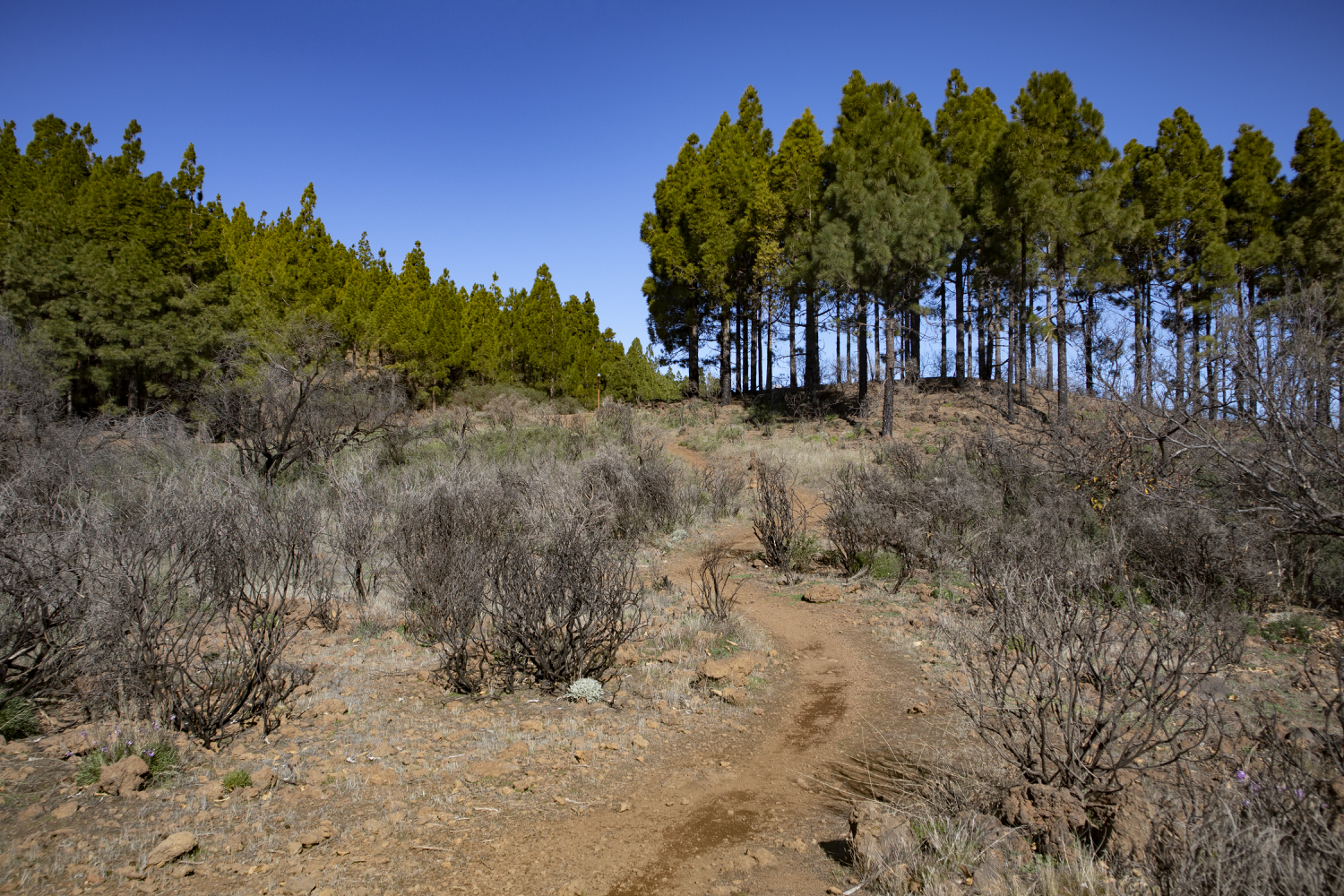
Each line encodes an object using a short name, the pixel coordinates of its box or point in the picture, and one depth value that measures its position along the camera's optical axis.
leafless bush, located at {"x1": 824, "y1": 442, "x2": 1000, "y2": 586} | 9.54
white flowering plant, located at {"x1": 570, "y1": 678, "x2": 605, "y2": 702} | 5.65
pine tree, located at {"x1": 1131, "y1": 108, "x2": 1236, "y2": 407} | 23.41
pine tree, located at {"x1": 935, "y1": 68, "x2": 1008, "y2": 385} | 25.95
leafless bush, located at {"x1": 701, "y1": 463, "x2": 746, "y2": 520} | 13.99
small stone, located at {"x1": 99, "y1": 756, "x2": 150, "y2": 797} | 3.91
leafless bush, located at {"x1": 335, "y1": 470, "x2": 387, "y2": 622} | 8.34
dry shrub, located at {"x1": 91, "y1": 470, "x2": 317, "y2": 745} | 4.70
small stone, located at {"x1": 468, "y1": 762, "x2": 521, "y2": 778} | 4.41
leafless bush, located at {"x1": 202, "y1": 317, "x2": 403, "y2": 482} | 12.12
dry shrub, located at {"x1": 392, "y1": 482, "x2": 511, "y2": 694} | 6.09
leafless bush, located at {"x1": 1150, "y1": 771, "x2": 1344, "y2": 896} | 2.27
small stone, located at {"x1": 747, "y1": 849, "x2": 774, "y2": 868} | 3.49
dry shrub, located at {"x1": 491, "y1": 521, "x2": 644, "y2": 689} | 5.88
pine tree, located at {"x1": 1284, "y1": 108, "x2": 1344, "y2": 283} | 22.22
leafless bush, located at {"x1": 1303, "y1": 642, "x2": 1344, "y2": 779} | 2.61
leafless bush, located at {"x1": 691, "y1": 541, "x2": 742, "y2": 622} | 7.53
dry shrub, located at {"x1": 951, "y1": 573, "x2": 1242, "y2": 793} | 3.34
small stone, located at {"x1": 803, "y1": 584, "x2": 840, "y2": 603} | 8.59
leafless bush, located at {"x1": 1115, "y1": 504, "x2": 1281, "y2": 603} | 7.43
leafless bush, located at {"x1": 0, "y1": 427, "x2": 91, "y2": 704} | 4.78
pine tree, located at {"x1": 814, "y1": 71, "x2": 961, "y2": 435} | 22.50
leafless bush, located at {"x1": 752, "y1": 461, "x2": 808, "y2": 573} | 9.90
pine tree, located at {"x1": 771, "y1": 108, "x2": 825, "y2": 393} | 25.39
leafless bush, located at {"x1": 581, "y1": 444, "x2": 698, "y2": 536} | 12.38
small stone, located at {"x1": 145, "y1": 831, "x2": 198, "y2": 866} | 3.28
